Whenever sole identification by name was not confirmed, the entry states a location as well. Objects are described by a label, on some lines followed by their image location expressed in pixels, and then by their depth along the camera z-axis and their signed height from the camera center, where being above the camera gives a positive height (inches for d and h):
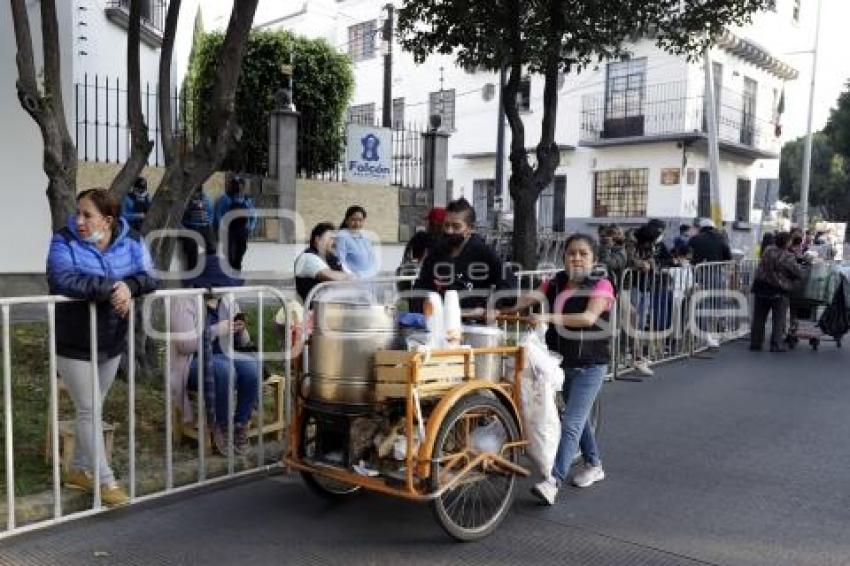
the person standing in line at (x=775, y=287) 408.5 -31.1
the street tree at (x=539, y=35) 359.9 +86.8
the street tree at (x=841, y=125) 1551.4 +202.6
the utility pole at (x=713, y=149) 637.5 +63.0
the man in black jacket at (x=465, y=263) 200.7 -11.4
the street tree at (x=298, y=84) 560.7 +92.3
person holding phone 191.2 -37.7
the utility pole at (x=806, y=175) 949.8 +61.3
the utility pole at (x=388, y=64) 741.9 +145.6
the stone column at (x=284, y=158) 475.5 +32.4
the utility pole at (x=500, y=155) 888.2 +71.8
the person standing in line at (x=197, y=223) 413.4 -7.0
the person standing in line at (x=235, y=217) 441.1 -3.4
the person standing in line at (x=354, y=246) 286.4 -11.5
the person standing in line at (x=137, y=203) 368.8 +2.3
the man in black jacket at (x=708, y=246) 443.2 -11.9
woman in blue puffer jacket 163.5 -17.1
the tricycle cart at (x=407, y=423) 154.5 -41.9
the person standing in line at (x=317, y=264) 251.3 -16.1
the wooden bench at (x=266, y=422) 208.7 -57.1
